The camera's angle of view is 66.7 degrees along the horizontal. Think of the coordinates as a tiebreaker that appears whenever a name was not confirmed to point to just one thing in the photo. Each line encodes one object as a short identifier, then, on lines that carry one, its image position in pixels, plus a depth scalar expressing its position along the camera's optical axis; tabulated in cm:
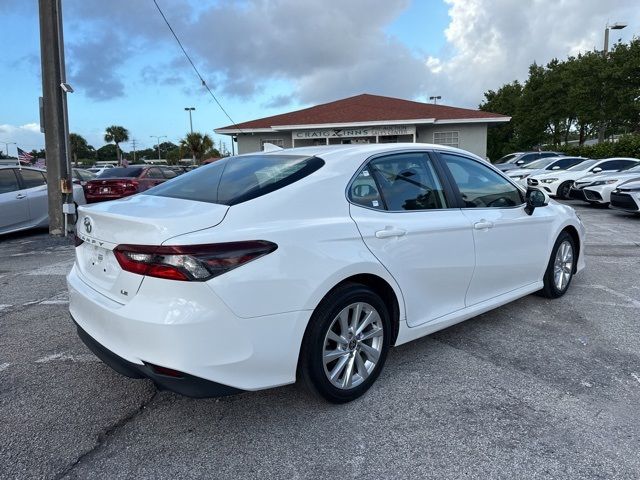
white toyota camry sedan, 238
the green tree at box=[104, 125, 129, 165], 7906
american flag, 2515
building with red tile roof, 2391
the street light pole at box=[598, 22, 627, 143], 2788
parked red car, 1277
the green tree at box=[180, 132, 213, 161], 5384
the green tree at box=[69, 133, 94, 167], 7378
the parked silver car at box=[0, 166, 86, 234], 923
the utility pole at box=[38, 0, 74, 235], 945
